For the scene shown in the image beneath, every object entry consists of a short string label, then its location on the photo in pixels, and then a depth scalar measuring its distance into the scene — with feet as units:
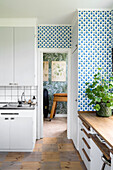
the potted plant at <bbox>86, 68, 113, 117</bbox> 9.11
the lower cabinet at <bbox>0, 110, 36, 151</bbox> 10.96
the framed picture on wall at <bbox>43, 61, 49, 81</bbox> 21.33
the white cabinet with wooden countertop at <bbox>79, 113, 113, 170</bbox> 6.11
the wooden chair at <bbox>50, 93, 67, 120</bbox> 20.03
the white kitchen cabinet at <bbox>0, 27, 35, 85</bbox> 12.03
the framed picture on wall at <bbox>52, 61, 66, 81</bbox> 21.38
